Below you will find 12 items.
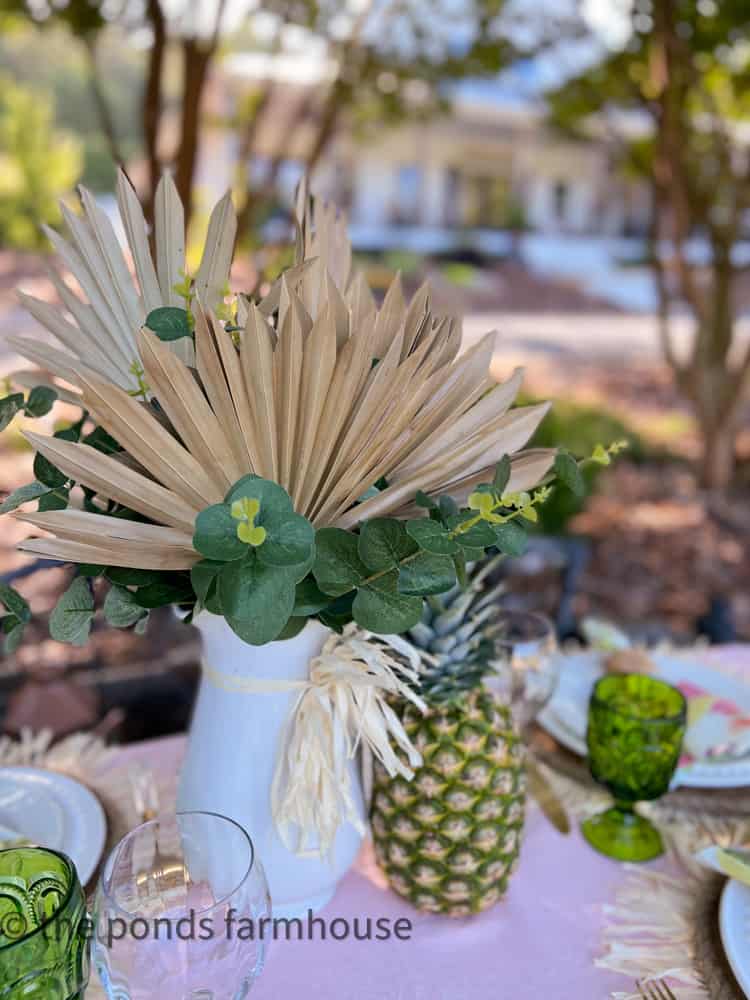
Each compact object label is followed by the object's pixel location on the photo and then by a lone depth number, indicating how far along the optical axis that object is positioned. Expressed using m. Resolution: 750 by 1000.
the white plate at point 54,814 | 0.83
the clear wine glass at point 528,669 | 0.94
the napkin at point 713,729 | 1.03
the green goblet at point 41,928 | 0.53
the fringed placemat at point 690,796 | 0.97
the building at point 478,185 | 15.51
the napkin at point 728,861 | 0.78
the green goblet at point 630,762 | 0.89
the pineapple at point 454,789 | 0.77
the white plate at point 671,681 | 0.99
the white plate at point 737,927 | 0.72
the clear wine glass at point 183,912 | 0.57
